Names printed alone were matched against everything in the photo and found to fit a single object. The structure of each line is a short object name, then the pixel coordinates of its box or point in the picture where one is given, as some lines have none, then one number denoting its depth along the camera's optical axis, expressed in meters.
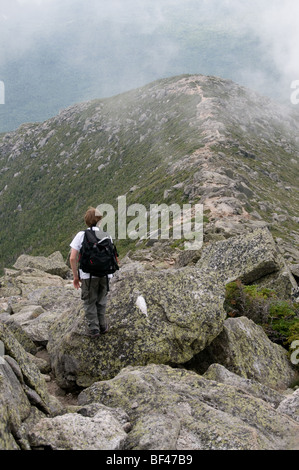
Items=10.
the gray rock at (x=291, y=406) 6.46
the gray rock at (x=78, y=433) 4.55
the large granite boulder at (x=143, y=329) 8.08
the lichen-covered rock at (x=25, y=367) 5.95
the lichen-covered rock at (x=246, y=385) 7.00
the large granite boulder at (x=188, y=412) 4.86
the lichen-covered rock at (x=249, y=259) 13.43
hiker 8.02
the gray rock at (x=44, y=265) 28.67
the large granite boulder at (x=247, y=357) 8.69
